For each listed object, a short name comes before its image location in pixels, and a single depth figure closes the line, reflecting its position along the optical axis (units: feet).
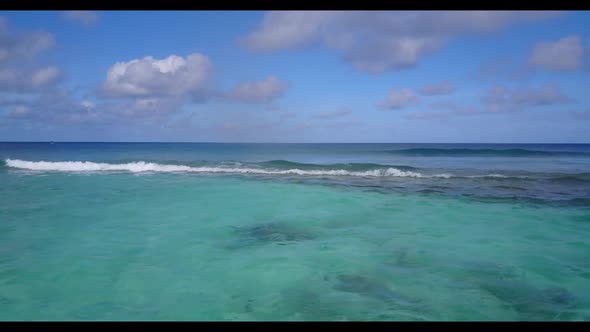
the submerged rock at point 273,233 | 28.61
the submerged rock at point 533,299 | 16.53
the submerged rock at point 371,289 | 17.49
